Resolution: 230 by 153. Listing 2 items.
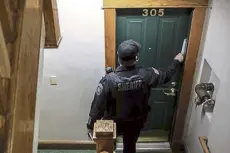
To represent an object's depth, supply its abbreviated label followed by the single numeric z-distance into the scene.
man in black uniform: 2.66
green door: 3.02
